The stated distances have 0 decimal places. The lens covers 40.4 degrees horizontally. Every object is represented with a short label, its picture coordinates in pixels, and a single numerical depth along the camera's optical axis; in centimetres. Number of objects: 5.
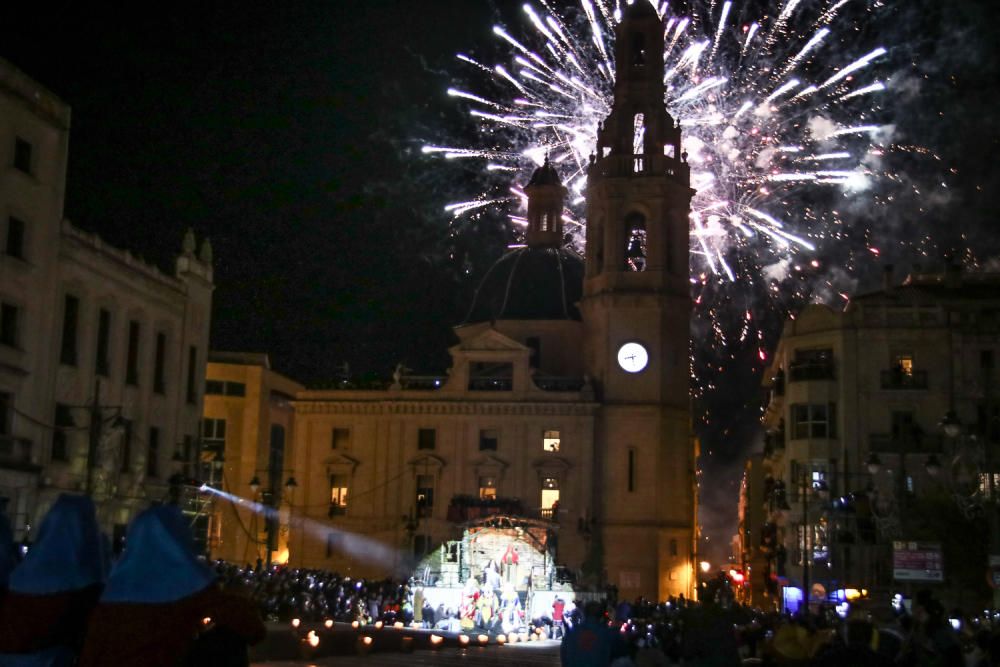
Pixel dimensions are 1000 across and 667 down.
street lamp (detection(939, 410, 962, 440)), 2548
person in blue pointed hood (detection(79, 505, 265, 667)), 784
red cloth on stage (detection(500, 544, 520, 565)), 5239
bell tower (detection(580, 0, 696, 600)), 6544
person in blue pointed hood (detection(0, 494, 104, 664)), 873
